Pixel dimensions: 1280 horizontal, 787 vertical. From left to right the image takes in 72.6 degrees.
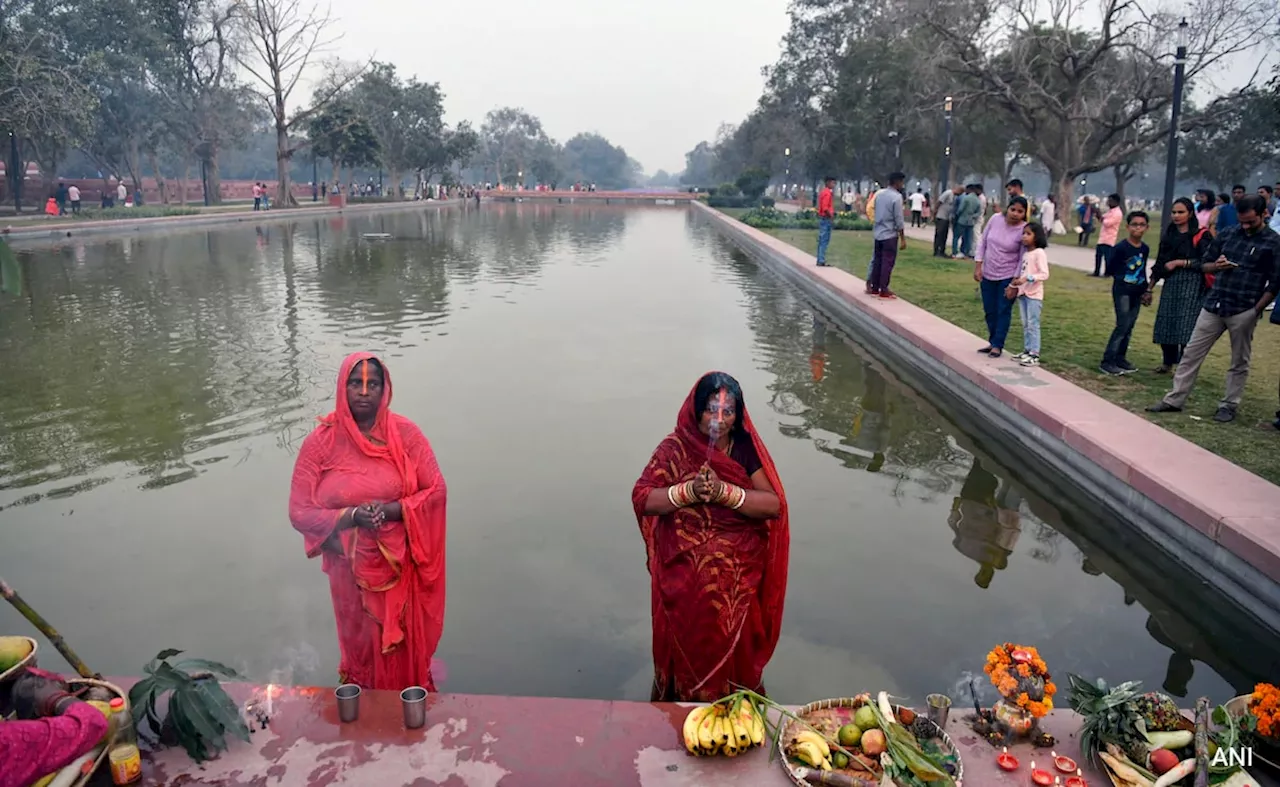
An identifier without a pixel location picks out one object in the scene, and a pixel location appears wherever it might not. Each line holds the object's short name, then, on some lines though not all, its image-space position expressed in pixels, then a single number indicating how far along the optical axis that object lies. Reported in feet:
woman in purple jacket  26.07
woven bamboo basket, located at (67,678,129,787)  8.00
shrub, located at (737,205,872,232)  90.53
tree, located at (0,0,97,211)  70.64
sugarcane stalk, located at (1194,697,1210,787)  7.76
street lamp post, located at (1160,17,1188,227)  43.34
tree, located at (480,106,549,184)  308.81
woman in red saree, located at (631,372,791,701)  9.20
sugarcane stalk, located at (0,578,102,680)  7.82
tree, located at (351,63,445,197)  168.66
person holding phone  19.70
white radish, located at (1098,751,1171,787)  7.94
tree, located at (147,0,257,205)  116.15
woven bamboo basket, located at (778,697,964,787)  7.95
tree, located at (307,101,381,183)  139.54
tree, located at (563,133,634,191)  427.33
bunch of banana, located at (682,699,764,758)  8.28
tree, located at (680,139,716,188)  424.50
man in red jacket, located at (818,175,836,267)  47.14
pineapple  8.27
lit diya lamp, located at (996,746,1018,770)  8.23
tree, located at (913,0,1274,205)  70.13
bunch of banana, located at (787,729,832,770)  8.09
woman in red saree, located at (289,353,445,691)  9.84
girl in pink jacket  24.73
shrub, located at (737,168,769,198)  158.51
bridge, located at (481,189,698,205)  225.97
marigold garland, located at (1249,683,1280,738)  8.14
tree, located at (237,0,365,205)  123.75
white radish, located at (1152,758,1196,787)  7.79
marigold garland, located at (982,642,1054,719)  8.45
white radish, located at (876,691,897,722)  8.52
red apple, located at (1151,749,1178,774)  8.00
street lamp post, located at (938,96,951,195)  63.00
